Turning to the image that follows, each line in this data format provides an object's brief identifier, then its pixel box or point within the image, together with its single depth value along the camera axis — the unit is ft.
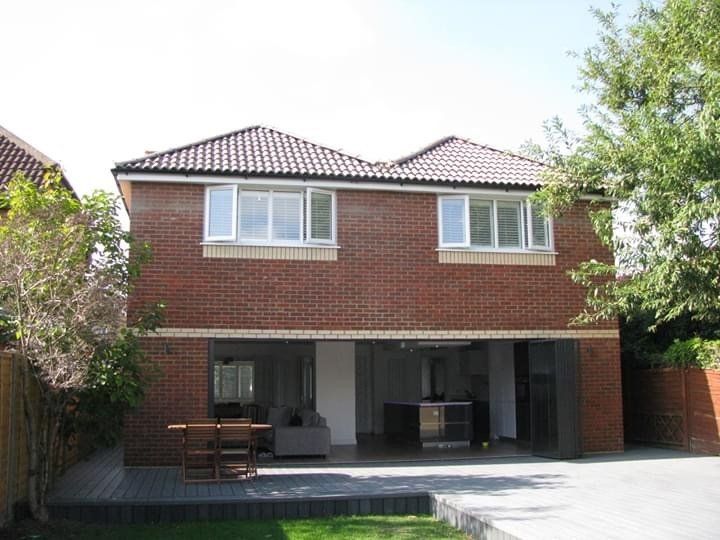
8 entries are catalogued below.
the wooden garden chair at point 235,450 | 42.19
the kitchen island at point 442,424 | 60.90
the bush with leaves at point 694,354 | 53.01
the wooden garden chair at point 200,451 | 41.39
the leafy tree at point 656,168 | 37.68
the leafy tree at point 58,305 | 31.99
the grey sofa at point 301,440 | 51.94
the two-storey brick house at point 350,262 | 48.11
